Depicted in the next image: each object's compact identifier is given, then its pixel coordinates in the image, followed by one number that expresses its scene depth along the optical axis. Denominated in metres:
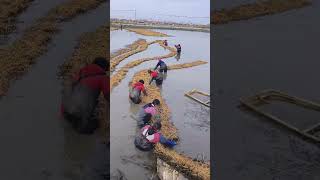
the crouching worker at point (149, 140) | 6.57
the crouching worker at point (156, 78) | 10.09
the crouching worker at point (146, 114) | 7.49
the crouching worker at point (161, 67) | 10.75
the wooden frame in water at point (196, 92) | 8.78
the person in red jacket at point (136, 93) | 8.67
